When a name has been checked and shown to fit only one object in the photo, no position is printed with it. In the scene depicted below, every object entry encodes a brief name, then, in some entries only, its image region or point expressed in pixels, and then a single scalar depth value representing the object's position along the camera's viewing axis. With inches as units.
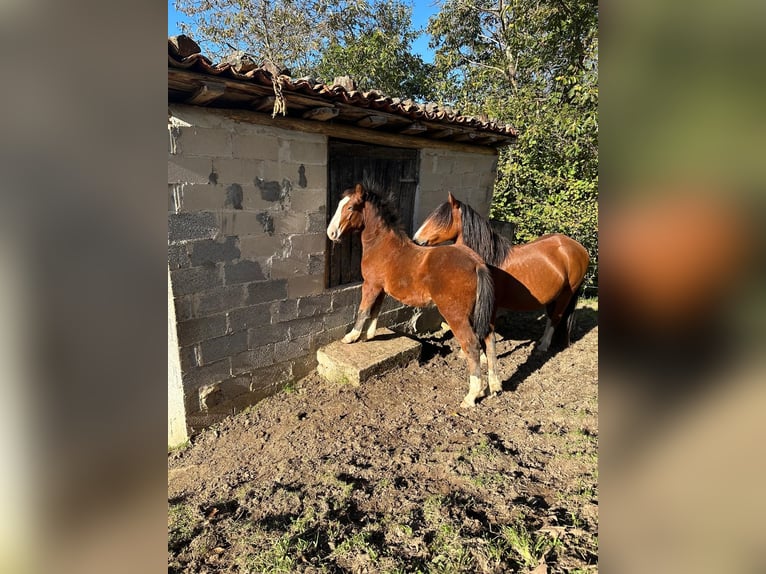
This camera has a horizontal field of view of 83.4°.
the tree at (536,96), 252.7
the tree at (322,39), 454.3
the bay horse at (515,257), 180.4
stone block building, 125.2
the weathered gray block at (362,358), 165.9
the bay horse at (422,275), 153.6
